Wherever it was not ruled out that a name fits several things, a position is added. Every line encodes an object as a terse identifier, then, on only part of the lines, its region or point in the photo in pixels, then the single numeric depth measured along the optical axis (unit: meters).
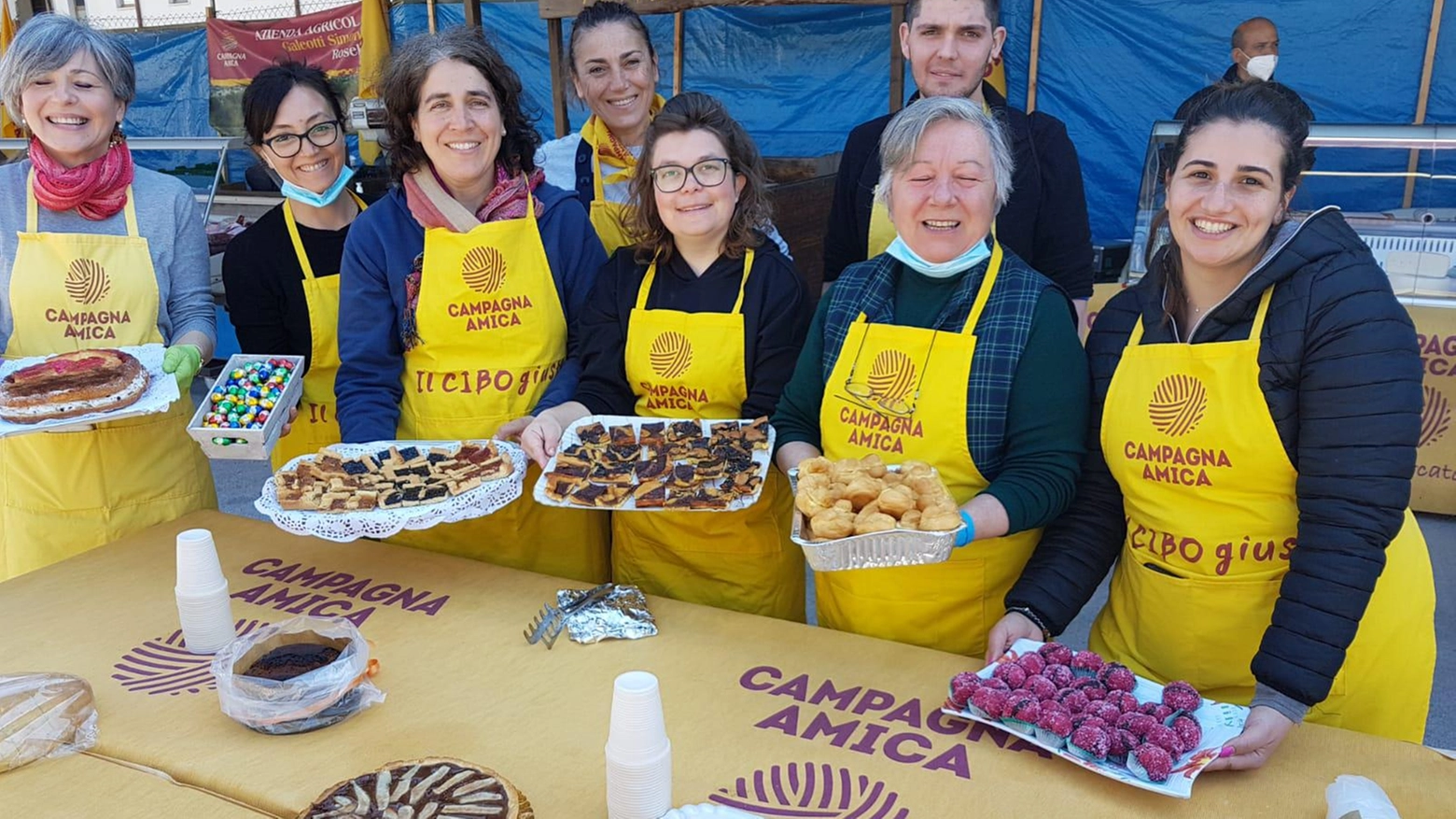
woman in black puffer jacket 1.62
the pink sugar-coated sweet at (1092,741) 1.45
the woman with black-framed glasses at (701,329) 2.48
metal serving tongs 1.97
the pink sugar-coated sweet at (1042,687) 1.56
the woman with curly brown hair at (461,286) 2.60
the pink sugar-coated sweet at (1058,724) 1.48
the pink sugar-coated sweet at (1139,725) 1.46
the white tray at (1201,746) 1.38
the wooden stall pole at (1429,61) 5.61
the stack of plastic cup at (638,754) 1.25
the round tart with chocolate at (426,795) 1.30
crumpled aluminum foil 1.96
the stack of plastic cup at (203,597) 1.88
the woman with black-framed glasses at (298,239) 2.90
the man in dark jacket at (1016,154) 2.61
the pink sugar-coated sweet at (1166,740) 1.42
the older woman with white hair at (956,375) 2.02
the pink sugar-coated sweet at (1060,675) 1.59
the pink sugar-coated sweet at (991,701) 1.56
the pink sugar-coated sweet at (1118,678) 1.58
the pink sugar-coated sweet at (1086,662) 1.63
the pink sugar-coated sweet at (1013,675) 1.61
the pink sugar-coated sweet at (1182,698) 1.52
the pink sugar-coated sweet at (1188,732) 1.44
